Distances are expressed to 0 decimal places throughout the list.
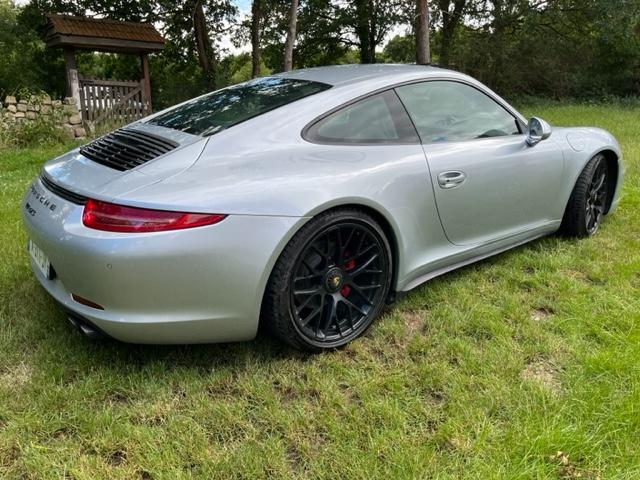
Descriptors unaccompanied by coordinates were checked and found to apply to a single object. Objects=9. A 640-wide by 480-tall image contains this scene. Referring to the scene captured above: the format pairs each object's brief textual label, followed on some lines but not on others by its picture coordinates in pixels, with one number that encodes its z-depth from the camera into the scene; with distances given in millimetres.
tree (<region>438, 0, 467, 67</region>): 18312
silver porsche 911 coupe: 2061
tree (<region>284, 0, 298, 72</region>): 10852
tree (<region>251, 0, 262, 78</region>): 16938
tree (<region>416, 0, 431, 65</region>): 11594
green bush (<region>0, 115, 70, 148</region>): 8805
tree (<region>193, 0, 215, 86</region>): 17969
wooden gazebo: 10930
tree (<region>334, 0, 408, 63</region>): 18656
